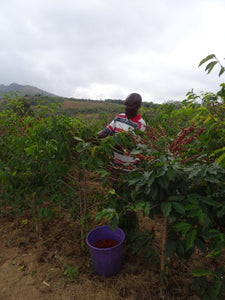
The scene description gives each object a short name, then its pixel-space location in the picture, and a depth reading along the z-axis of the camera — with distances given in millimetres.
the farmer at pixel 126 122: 2332
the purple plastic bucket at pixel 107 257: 1989
